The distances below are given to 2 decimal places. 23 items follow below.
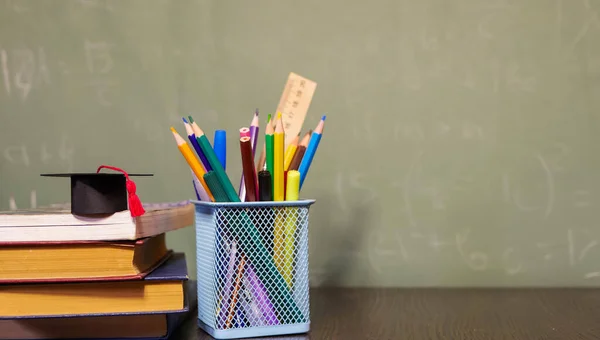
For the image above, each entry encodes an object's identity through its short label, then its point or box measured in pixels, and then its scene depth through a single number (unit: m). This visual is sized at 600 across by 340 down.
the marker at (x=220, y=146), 0.54
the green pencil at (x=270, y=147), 0.52
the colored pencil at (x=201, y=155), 0.52
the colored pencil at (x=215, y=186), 0.51
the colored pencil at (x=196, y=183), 0.56
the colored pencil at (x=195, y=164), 0.52
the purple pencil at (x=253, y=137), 0.56
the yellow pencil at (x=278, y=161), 0.52
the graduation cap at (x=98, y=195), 0.47
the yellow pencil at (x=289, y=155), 0.56
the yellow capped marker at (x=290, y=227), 0.53
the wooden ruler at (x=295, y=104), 0.60
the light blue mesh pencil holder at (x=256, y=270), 0.51
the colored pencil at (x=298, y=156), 0.55
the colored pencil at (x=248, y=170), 0.50
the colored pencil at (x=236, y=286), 0.51
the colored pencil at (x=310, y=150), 0.56
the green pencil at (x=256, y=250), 0.51
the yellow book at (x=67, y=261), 0.47
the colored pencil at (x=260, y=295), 0.51
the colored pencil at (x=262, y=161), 0.57
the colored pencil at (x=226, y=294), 0.52
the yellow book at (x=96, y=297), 0.48
